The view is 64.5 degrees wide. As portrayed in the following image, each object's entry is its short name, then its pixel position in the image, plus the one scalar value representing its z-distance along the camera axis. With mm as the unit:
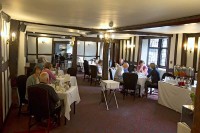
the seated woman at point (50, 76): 3862
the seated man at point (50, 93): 2790
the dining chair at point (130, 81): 5004
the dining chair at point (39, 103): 2771
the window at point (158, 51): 7287
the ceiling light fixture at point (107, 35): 4560
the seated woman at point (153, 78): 5234
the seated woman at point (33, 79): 3330
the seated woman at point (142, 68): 6169
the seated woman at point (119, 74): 5751
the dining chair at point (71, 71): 6014
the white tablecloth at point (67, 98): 3182
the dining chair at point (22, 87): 3464
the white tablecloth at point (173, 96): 4037
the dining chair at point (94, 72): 6767
